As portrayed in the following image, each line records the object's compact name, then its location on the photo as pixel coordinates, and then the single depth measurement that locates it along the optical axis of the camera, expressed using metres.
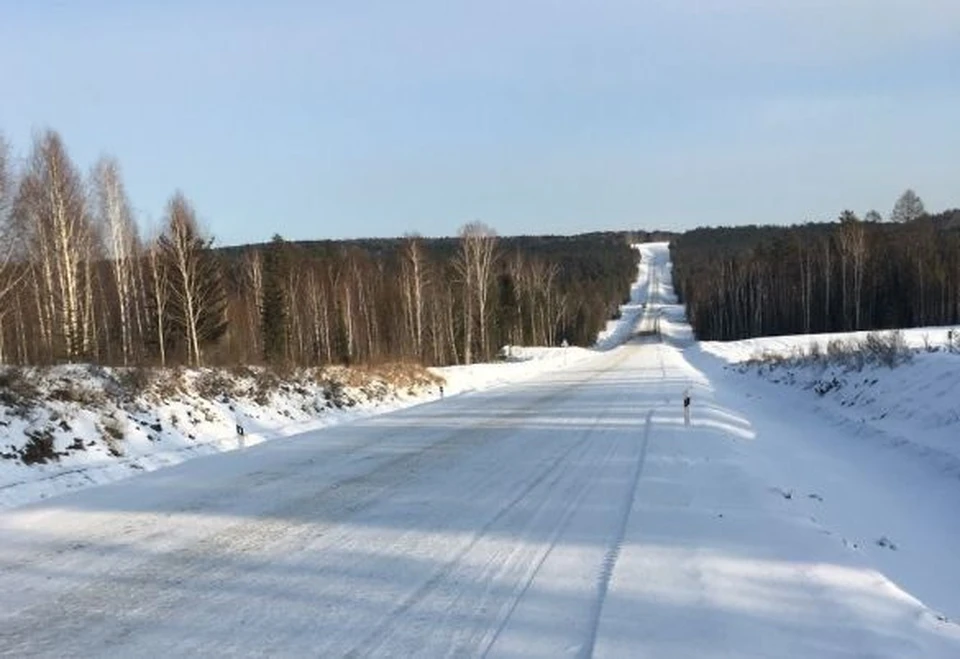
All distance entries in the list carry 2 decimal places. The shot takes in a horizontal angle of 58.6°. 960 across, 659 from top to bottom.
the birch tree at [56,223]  33.72
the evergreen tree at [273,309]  56.91
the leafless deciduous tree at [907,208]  128.12
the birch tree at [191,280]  44.19
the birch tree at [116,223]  44.06
